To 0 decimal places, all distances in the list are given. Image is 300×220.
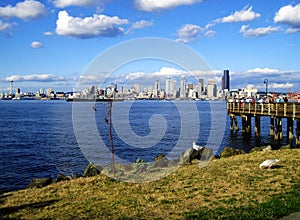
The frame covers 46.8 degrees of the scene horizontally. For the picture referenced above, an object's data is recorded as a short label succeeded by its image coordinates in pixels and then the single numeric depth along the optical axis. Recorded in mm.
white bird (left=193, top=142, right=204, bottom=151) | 22447
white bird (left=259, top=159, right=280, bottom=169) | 14393
